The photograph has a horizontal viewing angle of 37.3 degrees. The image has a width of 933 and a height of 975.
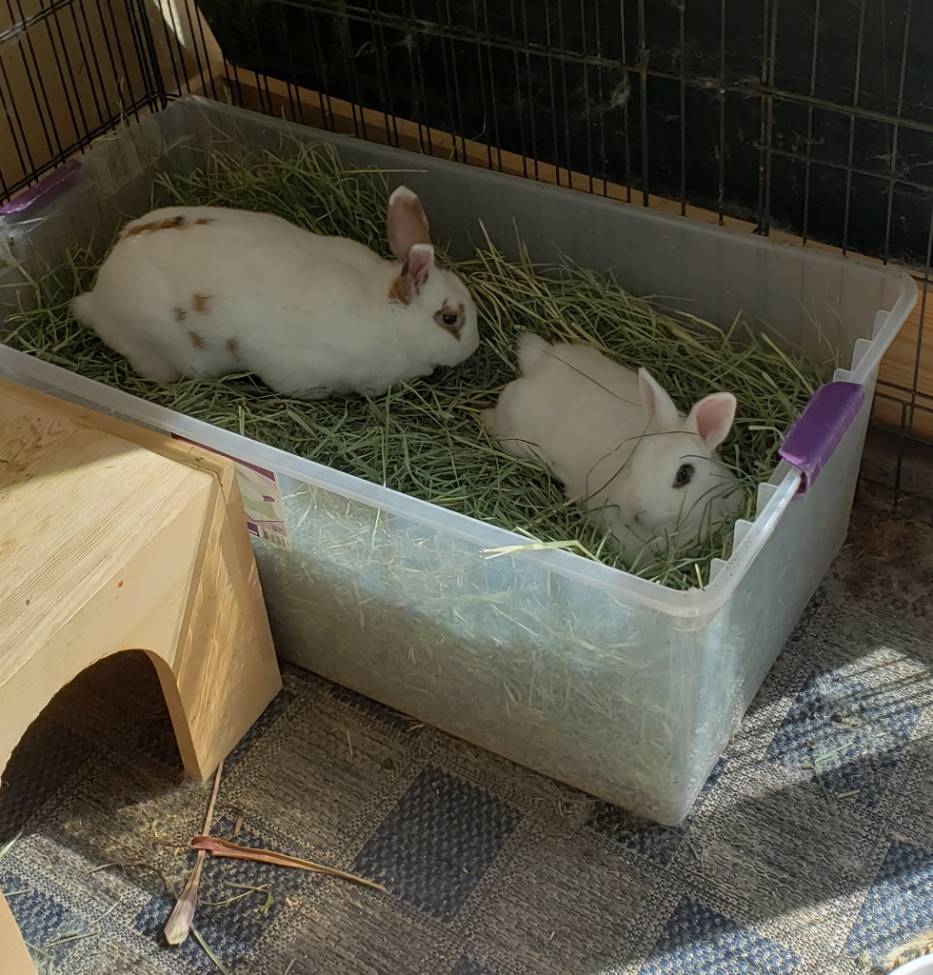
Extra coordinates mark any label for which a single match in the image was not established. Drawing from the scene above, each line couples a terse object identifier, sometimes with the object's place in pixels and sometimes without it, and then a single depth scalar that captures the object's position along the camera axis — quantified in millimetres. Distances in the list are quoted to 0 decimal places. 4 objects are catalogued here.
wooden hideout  1454
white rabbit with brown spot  1895
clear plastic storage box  1537
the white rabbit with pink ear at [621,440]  1632
